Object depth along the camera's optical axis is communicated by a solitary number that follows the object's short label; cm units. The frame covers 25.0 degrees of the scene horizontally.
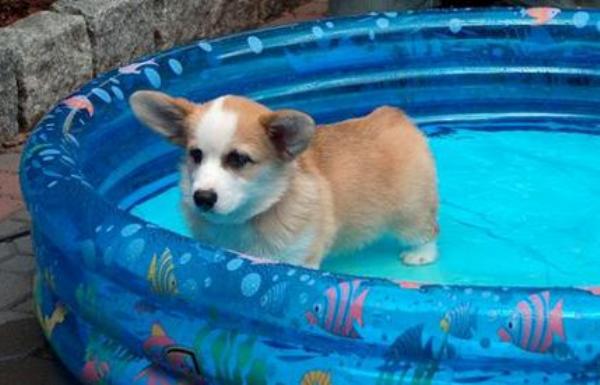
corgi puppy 378
